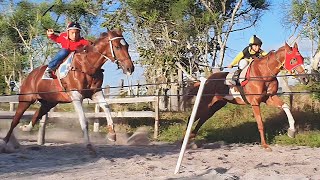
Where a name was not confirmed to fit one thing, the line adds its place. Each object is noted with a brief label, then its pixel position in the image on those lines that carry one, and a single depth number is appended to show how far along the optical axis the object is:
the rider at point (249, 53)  10.94
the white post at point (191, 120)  6.36
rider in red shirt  9.42
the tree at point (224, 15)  19.95
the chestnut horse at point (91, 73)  8.63
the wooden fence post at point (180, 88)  19.64
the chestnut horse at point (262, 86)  9.73
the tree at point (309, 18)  17.62
